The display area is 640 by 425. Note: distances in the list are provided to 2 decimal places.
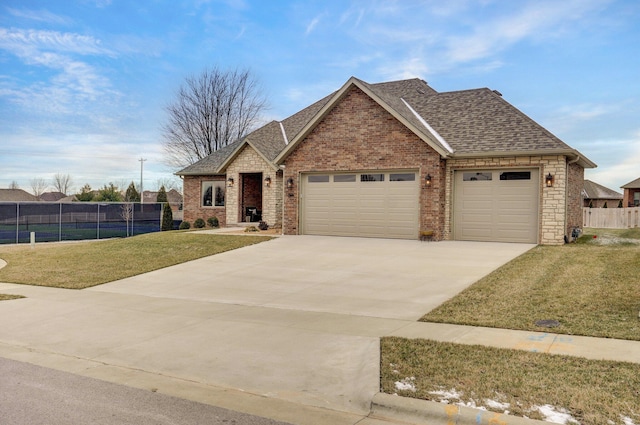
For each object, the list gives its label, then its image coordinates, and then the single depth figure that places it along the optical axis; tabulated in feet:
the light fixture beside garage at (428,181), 59.57
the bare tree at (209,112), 150.92
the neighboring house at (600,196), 174.81
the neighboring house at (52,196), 272.72
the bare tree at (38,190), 275.39
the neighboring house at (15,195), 226.58
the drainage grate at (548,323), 24.45
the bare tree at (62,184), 278.67
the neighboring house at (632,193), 163.53
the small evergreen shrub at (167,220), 101.09
